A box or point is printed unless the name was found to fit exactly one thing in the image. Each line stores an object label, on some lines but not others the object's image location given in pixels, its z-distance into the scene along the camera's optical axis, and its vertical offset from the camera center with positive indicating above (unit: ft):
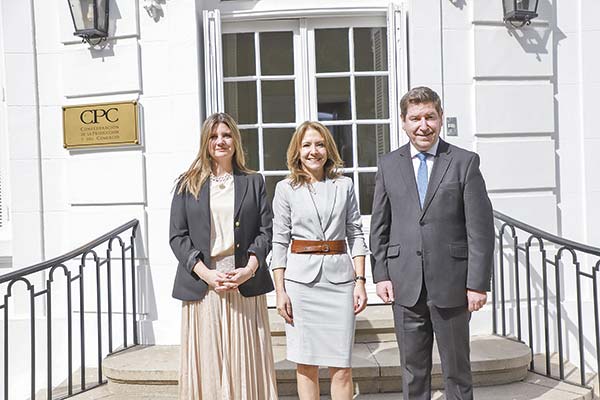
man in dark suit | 9.58 -0.92
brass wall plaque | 16.26 +1.95
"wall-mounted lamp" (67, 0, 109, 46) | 16.07 +4.81
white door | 17.08 +3.00
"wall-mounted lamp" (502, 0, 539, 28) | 15.79 +4.56
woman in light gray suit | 10.46 -1.32
